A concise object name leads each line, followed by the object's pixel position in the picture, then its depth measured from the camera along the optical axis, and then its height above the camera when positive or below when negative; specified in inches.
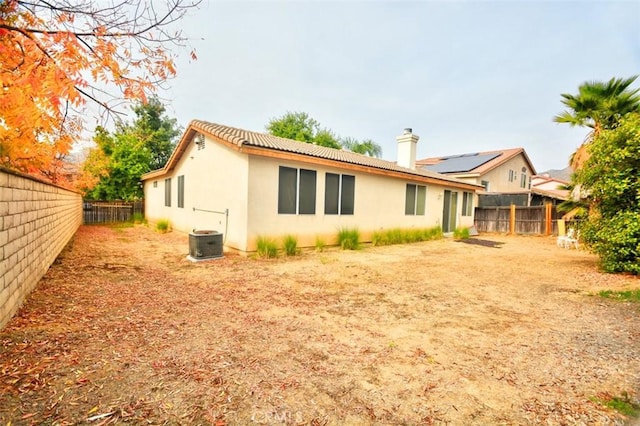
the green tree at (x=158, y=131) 946.7 +227.2
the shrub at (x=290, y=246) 310.8 -49.4
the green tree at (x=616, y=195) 228.1 +14.5
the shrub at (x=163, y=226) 489.7 -50.4
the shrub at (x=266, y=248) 291.0 -49.3
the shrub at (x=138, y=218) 661.9 -51.8
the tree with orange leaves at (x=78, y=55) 119.7 +64.0
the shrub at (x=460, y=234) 546.3 -53.1
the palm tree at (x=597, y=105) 372.8 +146.6
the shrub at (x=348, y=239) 366.0 -47.0
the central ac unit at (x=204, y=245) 270.4 -45.9
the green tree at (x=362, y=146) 1576.0 +327.4
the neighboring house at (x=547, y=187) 655.1 +88.2
